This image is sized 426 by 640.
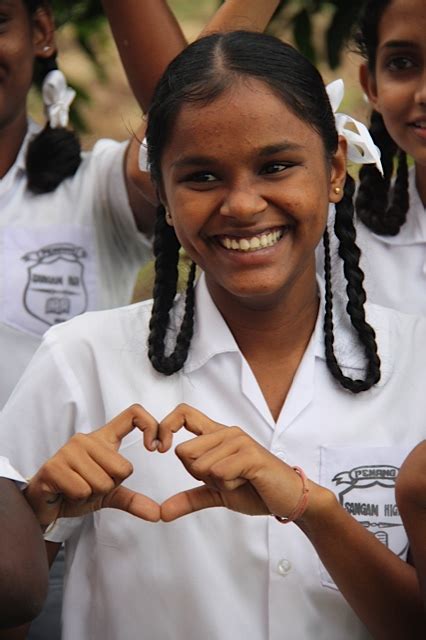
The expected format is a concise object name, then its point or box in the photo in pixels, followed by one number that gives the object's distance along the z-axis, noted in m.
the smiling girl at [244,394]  3.23
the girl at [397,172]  4.18
